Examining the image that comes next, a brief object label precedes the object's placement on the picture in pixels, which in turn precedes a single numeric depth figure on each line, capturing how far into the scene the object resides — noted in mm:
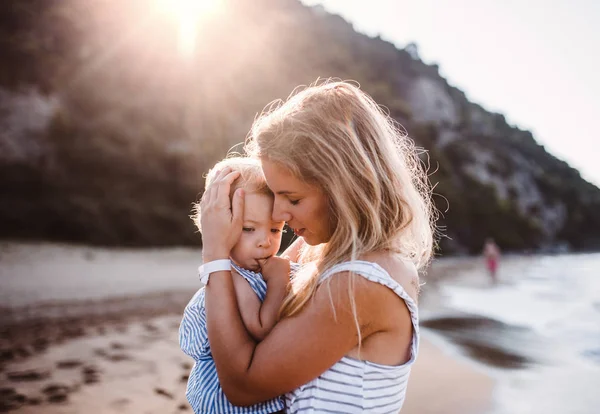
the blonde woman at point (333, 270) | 1500
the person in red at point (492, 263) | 18891
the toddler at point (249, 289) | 1703
